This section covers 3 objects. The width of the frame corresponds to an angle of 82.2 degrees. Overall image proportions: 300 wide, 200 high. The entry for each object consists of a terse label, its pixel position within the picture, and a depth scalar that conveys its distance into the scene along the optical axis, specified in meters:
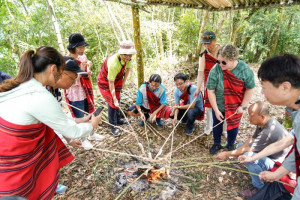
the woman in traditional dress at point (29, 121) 1.27
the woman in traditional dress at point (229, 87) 2.30
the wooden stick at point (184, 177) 2.50
